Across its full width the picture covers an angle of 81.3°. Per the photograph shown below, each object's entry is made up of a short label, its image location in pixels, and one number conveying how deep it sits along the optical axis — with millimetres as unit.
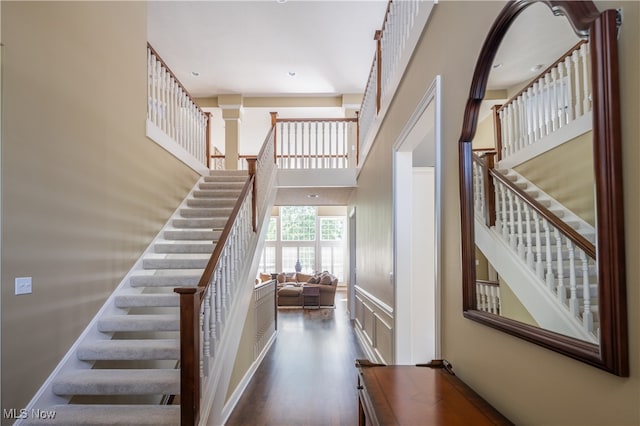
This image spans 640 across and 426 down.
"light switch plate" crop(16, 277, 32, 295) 2420
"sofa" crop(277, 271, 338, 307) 9625
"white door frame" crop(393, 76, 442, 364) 2002
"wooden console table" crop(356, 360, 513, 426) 1222
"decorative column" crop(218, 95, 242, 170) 8078
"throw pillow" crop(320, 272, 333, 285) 9922
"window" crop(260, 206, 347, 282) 13898
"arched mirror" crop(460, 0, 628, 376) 806
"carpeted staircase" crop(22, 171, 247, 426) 2541
